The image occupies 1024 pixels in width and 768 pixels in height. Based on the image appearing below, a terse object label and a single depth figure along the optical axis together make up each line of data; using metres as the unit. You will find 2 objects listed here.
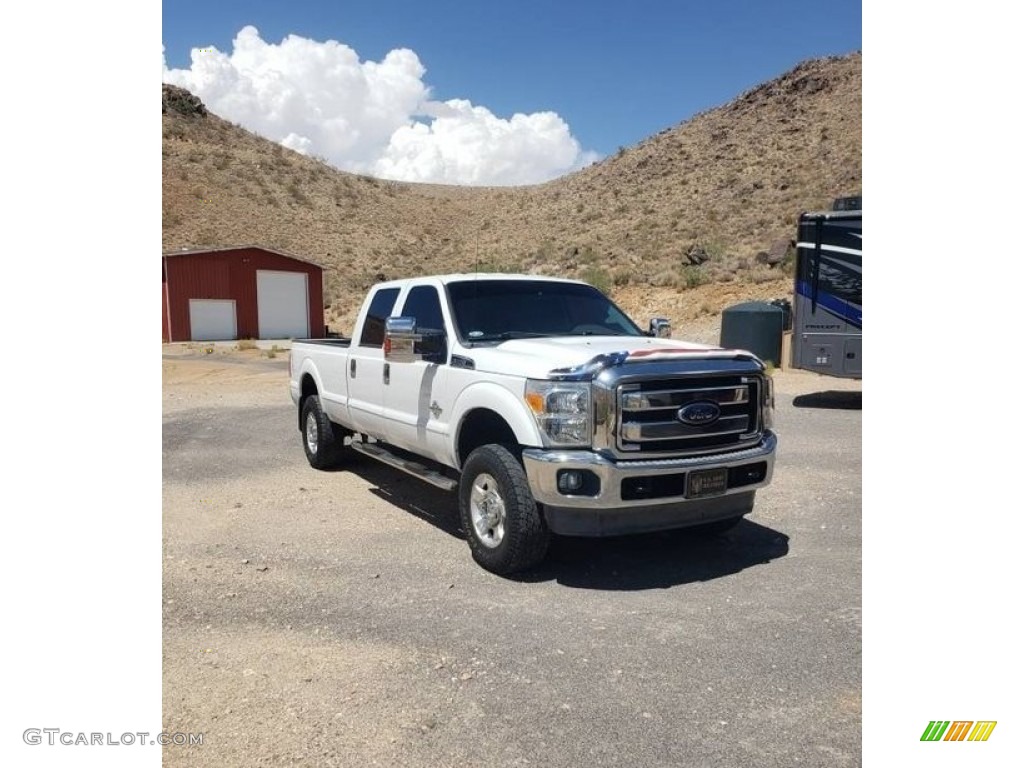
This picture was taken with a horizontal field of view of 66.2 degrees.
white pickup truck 4.75
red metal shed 31.78
